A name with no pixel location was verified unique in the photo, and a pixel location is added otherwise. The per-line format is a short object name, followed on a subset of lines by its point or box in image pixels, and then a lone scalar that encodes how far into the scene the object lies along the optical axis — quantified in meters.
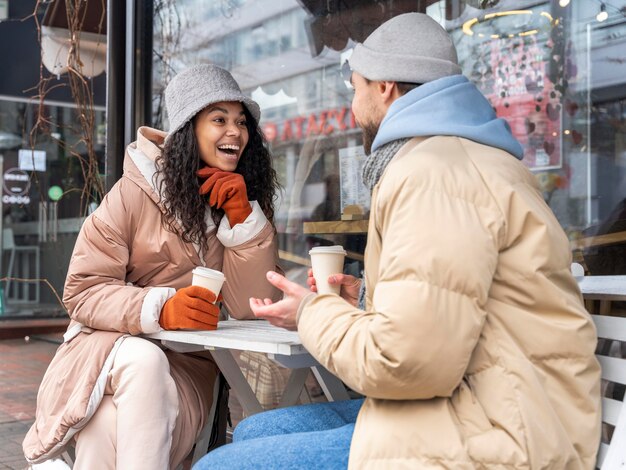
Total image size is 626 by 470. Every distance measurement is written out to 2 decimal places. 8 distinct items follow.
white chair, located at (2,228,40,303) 9.52
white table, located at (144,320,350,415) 1.97
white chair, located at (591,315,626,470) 1.43
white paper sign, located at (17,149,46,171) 9.61
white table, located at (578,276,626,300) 1.80
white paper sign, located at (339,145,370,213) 5.58
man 1.32
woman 2.27
